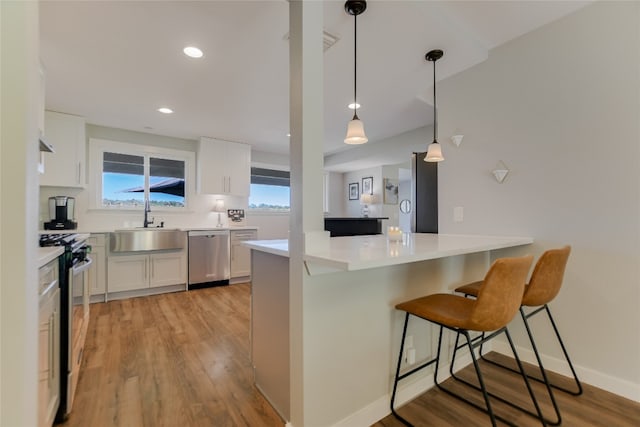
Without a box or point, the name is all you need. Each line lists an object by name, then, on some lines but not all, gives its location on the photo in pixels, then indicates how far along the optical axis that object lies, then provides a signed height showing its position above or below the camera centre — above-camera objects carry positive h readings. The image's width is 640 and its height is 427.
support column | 1.29 +0.28
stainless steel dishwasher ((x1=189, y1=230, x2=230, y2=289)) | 4.25 -0.67
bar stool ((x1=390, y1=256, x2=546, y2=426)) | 1.23 -0.43
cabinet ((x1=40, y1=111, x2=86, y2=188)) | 3.45 +0.87
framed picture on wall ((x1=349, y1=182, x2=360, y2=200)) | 6.62 +0.60
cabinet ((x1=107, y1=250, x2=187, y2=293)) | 3.72 -0.77
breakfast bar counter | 1.30 -0.57
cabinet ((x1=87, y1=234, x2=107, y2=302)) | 3.55 -0.66
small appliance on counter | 3.45 +0.04
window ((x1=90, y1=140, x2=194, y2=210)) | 4.09 +0.67
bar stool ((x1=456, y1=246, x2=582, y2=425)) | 1.54 -0.38
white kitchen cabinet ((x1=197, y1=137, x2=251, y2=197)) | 4.62 +0.86
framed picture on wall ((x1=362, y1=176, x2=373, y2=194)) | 6.30 +0.72
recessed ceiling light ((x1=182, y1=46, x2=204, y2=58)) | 2.17 +1.34
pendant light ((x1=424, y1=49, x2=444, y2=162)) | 2.23 +0.55
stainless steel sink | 3.66 -0.32
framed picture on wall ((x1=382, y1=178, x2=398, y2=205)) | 6.16 +0.56
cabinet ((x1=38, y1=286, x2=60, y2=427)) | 1.14 -0.67
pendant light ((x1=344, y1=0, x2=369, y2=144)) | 1.70 +0.70
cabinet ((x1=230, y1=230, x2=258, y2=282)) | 4.62 -0.69
